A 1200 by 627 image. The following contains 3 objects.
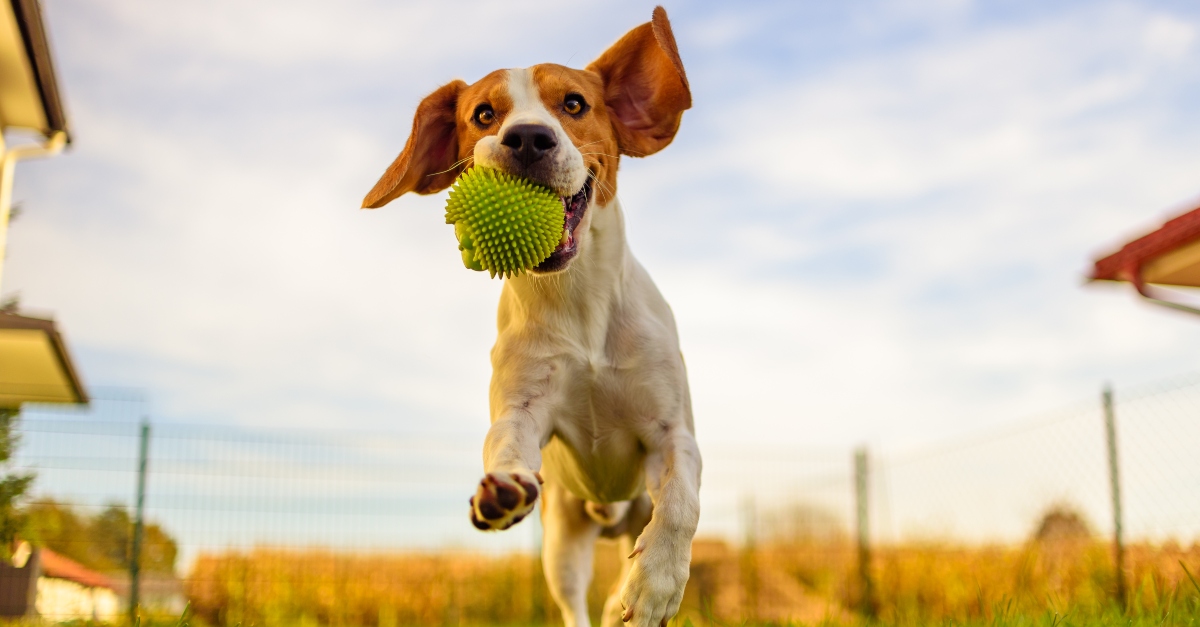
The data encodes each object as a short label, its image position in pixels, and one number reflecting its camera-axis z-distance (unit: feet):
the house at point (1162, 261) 21.48
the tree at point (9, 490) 21.63
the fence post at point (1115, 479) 26.27
